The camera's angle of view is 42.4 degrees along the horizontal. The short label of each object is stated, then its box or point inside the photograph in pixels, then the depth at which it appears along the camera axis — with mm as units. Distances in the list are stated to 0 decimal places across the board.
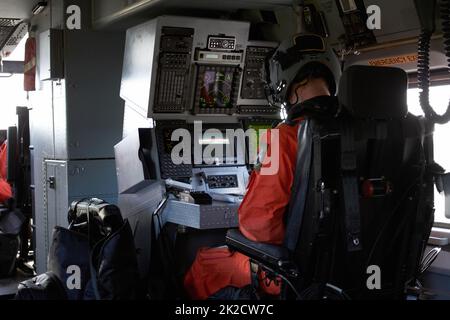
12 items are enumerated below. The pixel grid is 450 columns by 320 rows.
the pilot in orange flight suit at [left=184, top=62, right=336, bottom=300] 2842
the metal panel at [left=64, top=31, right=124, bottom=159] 5484
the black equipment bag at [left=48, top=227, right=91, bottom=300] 4004
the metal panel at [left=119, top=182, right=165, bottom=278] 4680
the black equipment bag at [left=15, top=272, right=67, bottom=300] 3848
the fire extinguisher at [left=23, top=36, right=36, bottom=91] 6297
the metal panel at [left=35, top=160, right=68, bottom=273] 5617
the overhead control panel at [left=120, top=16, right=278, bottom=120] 4496
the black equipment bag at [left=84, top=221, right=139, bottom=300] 3855
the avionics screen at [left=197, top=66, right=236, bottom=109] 4781
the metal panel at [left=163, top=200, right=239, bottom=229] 3999
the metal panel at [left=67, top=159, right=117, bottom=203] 5516
